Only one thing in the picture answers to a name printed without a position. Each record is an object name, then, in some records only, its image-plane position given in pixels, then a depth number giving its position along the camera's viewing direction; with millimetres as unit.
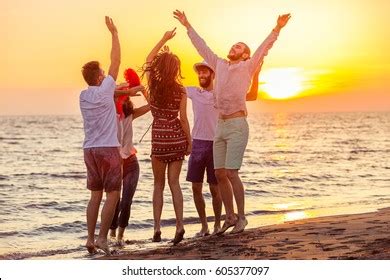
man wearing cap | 13479
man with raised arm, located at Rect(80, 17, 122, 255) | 11983
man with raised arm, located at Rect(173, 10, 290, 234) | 12592
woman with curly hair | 12599
